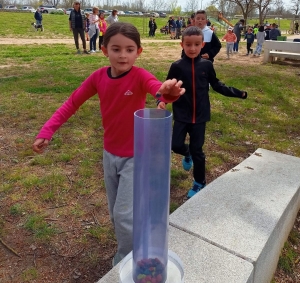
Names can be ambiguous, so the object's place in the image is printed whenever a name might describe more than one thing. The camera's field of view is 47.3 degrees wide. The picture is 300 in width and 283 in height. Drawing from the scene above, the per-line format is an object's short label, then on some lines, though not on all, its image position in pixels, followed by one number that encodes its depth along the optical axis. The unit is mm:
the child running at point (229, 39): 12766
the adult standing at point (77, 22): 11148
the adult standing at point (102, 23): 12312
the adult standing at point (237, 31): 15408
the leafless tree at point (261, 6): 33569
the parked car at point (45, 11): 52212
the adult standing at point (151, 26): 22903
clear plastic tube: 1277
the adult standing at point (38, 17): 21688
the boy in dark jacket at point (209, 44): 5055
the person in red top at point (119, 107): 1963
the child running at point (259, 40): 13487
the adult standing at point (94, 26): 12000
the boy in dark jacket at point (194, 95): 2944
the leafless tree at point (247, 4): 32056
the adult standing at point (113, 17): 11969
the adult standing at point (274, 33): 16033
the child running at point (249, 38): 13562
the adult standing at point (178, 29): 23734
